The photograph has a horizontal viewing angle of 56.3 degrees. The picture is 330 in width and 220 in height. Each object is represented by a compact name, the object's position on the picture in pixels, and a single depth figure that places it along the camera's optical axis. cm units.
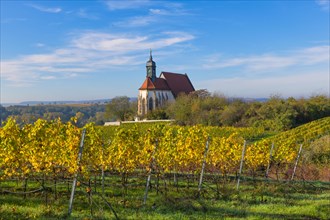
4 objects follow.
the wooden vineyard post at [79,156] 626
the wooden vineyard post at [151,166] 727
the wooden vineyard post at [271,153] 1131
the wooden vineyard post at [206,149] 872
